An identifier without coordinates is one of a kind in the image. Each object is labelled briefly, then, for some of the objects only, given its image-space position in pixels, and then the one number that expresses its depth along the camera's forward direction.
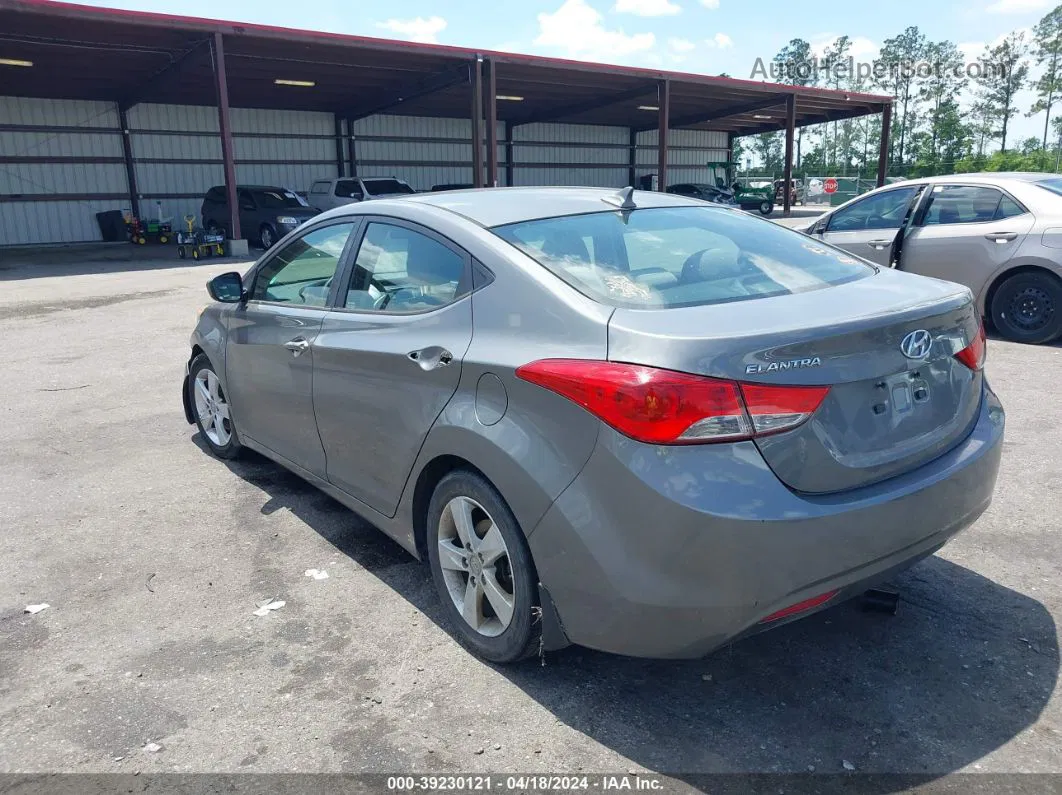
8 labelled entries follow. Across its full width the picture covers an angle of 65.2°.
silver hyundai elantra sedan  2.26
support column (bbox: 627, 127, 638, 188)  37.59
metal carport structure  18.81
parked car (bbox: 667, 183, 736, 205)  32.98
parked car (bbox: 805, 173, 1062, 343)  7.55
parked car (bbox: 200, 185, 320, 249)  22.82
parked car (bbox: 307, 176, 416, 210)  23.46
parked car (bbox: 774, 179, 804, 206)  44.26
